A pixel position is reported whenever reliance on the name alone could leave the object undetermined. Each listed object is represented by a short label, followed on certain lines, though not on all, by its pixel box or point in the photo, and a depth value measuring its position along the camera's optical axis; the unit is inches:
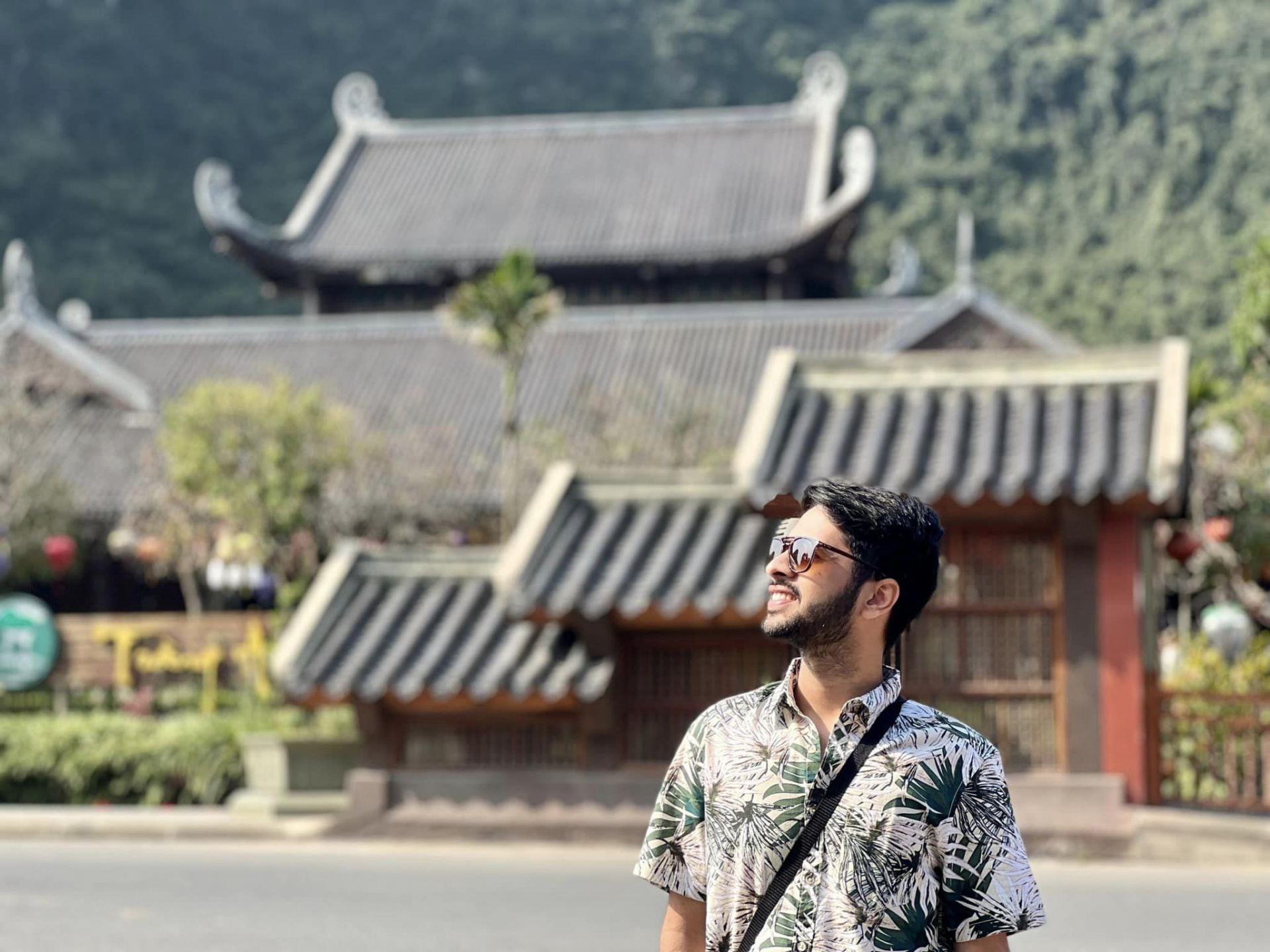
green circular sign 698.2
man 120.9
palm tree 786.8
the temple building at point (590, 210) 1354.6
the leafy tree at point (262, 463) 833.5
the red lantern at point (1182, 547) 617.3
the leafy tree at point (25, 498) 968.9
